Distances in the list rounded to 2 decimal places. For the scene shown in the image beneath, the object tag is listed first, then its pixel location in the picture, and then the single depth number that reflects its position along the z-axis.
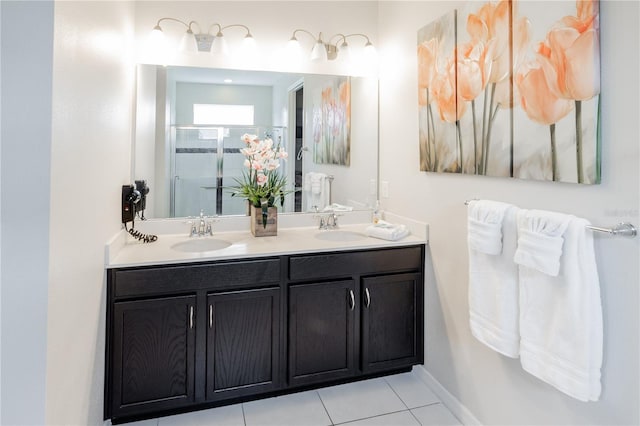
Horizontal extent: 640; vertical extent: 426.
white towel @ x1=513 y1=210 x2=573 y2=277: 1.28
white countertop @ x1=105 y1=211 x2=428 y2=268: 1.85
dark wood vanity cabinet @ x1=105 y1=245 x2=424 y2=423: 1.83
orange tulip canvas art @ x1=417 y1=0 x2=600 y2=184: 1.28
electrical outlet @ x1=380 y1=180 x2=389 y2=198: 2.69
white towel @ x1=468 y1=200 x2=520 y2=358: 1.52
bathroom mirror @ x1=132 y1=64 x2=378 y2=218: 2.42
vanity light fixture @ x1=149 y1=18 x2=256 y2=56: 2.31
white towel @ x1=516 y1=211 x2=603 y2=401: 1.23
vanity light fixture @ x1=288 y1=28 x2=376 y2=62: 2.57
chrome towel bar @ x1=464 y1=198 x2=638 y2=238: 1.15
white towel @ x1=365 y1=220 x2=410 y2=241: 2.25
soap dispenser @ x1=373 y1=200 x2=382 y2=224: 2.69
